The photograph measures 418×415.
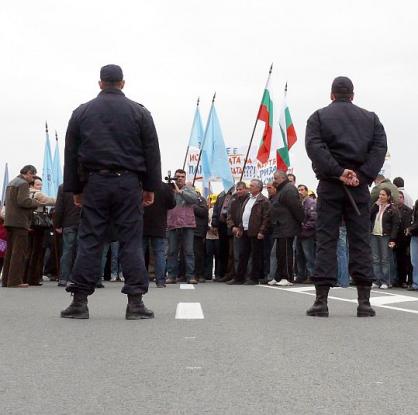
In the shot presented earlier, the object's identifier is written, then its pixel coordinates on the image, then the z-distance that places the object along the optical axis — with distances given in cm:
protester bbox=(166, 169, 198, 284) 1758
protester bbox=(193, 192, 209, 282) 1908
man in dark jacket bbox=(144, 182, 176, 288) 1550
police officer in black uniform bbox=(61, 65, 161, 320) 786
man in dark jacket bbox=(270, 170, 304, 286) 1669
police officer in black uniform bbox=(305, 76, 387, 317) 834
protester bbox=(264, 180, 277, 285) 1802
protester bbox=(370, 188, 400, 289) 1720
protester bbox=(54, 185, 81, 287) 1553
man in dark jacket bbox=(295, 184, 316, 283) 1791
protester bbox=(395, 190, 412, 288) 1758
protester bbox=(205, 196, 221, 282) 2030
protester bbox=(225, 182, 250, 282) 1814
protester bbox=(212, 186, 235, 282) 1927
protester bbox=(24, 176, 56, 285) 1577
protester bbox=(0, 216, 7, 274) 1712
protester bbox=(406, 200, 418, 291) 1659
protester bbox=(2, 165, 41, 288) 1482
